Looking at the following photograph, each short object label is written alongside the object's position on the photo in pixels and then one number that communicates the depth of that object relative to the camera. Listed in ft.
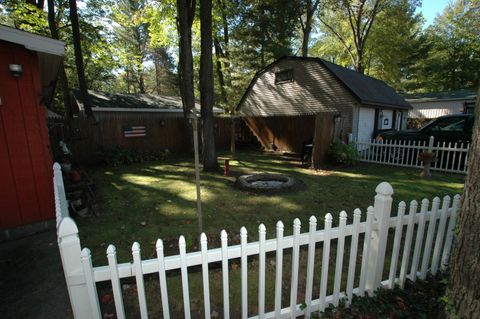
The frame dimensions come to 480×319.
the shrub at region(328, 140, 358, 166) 29.43
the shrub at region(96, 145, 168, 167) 31.78
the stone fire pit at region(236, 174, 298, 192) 19.12
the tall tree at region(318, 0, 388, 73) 69.31
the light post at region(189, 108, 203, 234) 9.86
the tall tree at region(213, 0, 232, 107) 61.72
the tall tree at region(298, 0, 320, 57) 59.72
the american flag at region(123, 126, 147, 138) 35.74
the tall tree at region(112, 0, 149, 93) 50.70
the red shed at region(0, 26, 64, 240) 11.90
